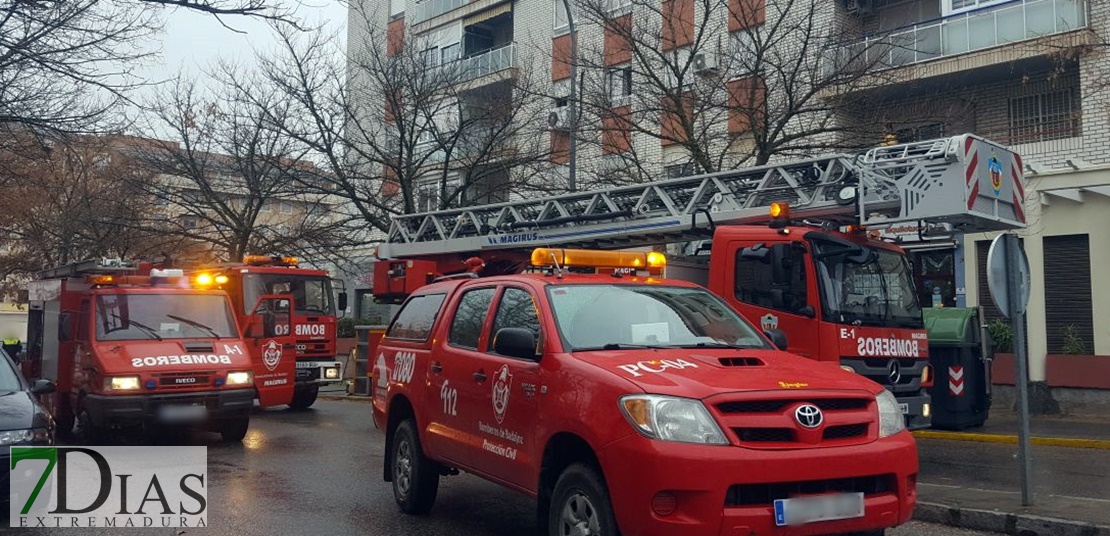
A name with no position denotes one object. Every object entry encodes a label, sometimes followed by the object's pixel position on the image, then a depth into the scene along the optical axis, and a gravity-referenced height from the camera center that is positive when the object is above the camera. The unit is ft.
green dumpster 38.04 -2.49
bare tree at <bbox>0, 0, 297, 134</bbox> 34.30 +9.91
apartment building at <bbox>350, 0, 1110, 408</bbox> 51.80 +12.19
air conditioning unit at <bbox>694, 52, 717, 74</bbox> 54.44 +14.25
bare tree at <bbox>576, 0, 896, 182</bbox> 50.24 +12.96
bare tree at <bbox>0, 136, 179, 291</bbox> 84.69 +9.08
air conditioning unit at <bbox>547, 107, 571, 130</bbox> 64.07 +13.66
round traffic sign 23.81 +0.78
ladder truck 29.01 +2.42
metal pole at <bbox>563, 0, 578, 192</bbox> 56.74 +11.98
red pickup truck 14.82 -1.94
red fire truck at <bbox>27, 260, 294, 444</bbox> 36.11 -1.83
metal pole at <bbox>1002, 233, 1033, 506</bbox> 24.13 -0.39
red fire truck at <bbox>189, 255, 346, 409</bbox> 53.36 +0.36
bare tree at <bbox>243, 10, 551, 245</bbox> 69.72 +13.80
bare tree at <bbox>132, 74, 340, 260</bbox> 77.92 +11.46
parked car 22.48 -2.70
